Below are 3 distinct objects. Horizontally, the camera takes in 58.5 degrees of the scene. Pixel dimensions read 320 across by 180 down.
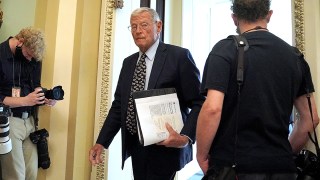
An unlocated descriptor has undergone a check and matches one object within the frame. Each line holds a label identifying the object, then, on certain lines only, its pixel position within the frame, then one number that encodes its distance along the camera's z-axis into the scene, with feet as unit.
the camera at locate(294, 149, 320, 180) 3.35
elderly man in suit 4.21
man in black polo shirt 2.99
